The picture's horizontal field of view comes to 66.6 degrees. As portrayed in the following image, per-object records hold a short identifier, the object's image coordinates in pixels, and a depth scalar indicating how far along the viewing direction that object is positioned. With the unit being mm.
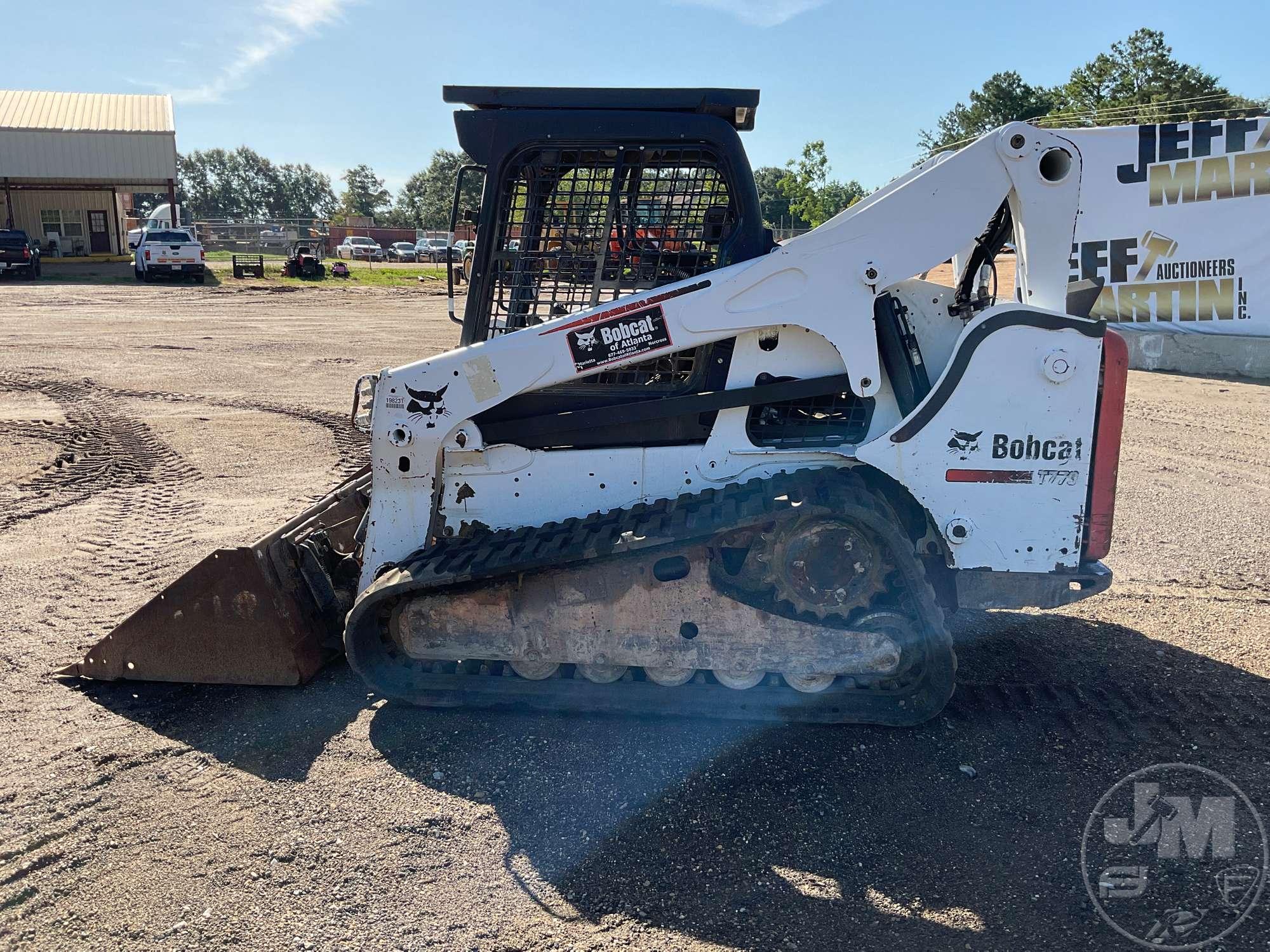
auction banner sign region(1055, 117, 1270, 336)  13500
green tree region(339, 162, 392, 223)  107888
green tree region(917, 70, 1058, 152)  62406
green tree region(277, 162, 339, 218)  116938
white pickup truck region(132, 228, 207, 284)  30172
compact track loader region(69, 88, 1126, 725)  4020
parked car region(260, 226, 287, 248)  50288
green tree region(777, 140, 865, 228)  34500
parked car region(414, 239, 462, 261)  48375
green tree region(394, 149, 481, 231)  83250
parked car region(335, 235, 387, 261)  52469
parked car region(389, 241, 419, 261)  54375
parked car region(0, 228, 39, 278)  30219
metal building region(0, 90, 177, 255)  37406
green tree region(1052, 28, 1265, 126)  53656
